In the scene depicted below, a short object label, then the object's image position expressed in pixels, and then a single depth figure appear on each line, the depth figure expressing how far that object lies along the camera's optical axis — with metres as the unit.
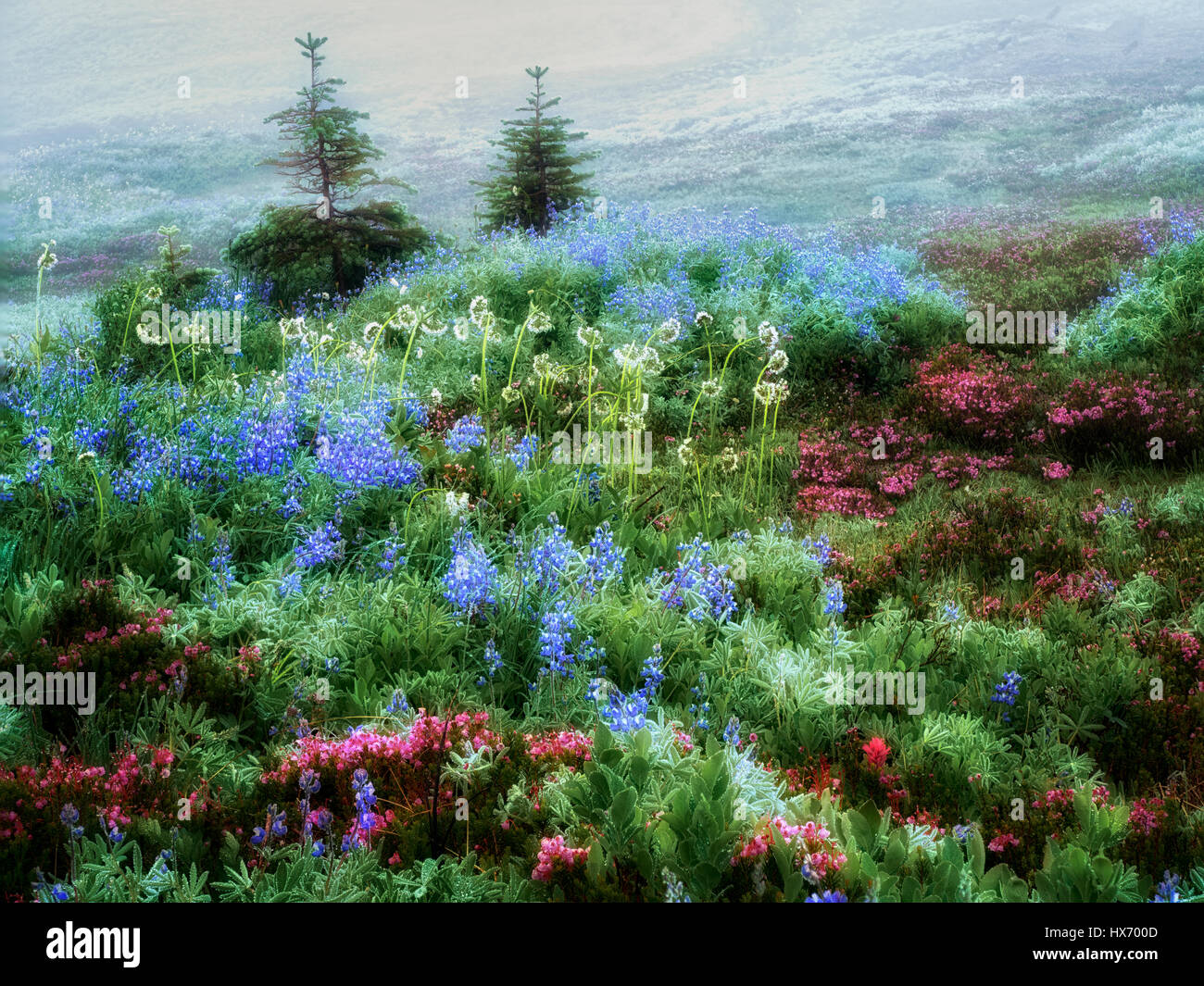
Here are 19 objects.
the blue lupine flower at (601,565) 5.17
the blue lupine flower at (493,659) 4.37
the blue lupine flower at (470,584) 4.80
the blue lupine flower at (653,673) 4.04
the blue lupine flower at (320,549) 5.38
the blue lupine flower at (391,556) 5.19
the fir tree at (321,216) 13.34
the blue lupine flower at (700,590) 5.04
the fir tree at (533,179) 14.55
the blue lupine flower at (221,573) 4.86
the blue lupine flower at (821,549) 5.80
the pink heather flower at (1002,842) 3.20
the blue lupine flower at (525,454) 6.91
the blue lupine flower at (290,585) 4.97
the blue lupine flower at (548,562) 5.11
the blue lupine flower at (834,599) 4.90
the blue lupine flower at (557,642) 4.29
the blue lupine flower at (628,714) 3.40
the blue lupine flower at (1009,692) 4.38
